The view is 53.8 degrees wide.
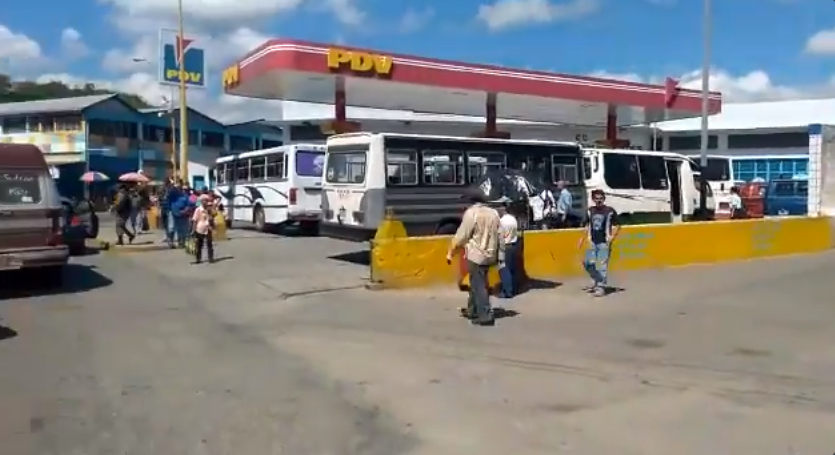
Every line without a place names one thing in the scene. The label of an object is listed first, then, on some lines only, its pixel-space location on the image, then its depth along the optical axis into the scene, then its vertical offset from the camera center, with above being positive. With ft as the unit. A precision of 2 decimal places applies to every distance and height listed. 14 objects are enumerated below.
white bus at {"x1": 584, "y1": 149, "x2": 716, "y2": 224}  69.97 +0.65
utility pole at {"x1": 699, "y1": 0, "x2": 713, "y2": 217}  90.74 +9.13
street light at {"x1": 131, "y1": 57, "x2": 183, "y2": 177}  130.03 +13.22
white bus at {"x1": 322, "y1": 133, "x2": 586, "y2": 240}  50.70 +0.80
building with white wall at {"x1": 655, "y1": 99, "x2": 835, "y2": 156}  155.84 +12.12
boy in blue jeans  39.70 -2.27
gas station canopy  68.13 +9.96
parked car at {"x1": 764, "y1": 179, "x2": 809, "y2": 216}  99.04 -0.74
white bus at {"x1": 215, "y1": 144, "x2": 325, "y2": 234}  76.43 +0.35
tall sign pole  86.79 +9.32
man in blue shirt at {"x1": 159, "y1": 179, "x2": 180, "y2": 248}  65.41 -1.96
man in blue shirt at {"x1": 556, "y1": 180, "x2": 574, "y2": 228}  58.80 -1.05
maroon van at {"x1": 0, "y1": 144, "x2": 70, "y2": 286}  39.32 -1.19
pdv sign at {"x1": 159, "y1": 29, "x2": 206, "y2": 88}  88.07 +13.65
